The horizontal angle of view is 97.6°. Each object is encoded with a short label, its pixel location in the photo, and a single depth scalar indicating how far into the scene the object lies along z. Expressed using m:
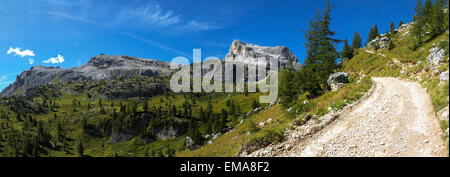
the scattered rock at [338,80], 28.92
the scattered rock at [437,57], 25.41
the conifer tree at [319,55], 32.41
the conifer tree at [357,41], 142.50
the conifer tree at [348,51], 101.59
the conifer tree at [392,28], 96.93
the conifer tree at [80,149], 143.12
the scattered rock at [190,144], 98.12
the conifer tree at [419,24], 58.81
